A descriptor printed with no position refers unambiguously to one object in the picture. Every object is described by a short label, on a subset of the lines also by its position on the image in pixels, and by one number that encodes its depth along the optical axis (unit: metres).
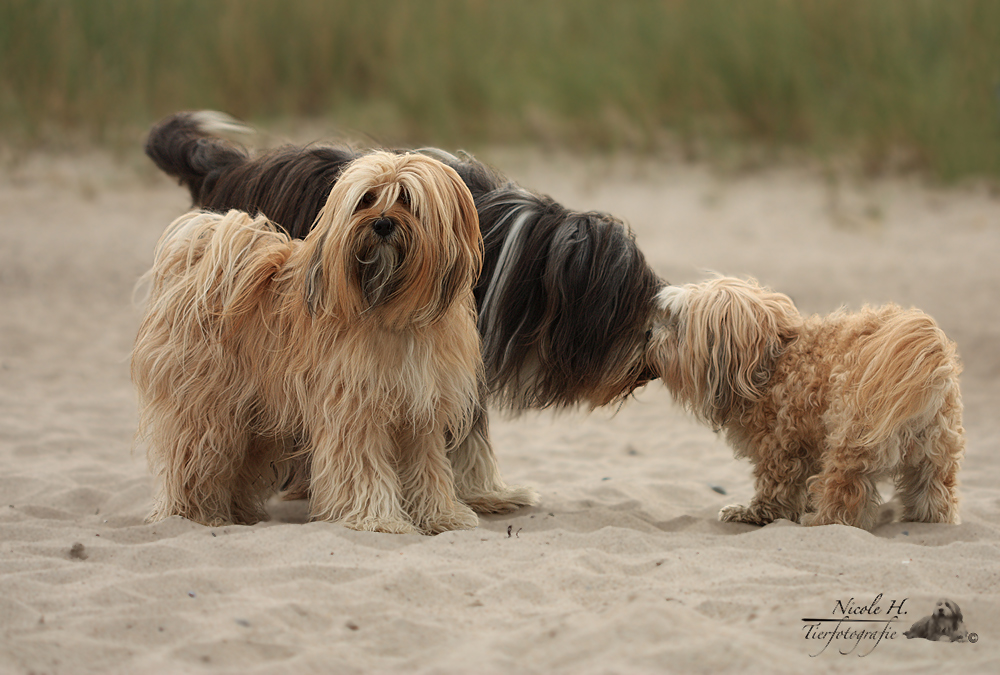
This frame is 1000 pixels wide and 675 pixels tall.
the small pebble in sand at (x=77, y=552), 6.92
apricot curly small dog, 7.38
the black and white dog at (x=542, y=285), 8.16
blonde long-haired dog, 6.70
